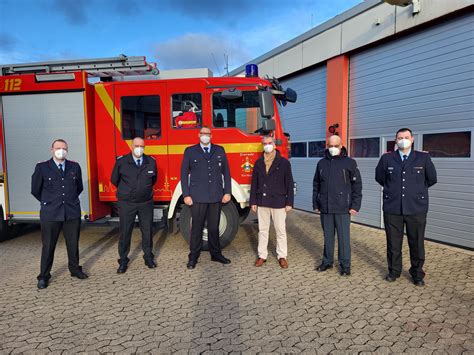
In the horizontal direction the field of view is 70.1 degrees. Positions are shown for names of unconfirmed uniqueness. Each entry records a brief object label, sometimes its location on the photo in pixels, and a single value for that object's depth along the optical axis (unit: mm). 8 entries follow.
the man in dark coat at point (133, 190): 4512
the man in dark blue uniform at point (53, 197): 4078
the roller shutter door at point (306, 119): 8969
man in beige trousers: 4500
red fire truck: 5062
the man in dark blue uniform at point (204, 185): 4590
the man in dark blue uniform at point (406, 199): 3863
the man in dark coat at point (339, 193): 4211
